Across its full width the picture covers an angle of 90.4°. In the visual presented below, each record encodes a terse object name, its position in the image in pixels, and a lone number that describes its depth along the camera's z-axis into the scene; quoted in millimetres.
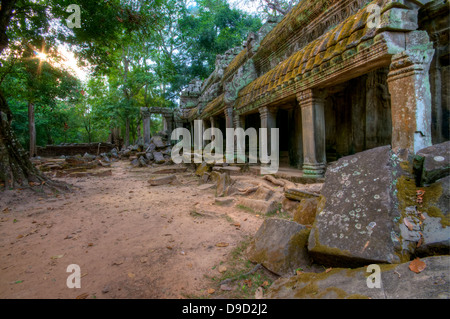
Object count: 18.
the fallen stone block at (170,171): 9797
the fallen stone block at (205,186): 6422
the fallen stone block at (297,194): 3546
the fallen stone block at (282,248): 2143
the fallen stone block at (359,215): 1675
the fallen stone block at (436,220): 1589
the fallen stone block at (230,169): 6812
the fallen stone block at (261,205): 4059
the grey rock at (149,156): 13311
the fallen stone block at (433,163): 2127
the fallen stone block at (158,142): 15062
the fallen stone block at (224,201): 4730
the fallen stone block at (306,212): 2742
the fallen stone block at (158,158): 12641
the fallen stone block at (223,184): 5434
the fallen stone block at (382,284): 1271
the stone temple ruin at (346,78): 2973
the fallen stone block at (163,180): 7171
